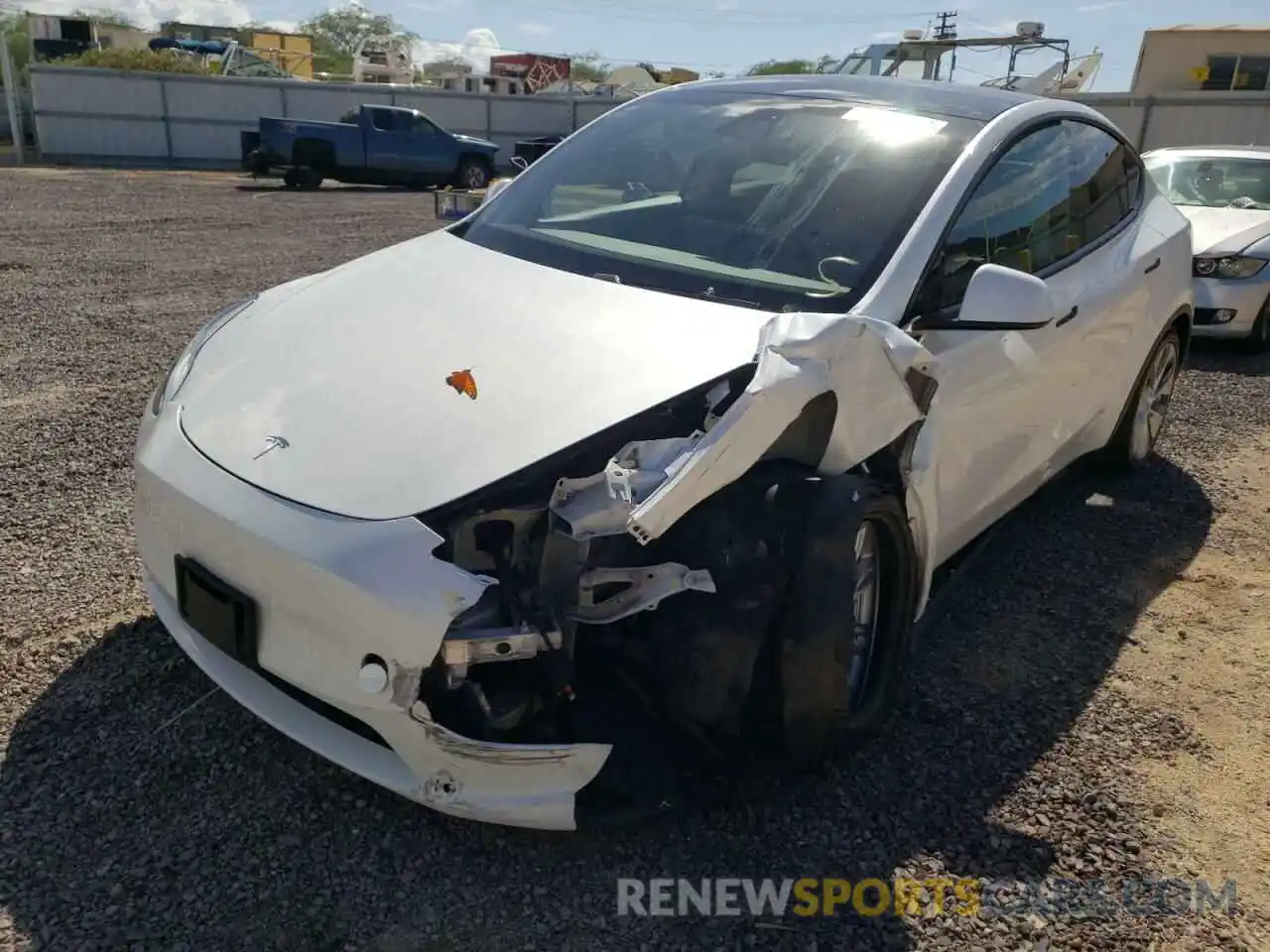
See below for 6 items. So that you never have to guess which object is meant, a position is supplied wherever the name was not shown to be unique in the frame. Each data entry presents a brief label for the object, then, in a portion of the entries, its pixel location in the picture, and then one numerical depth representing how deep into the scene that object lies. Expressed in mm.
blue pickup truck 18719
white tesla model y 2094
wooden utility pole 27719
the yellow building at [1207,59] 28453
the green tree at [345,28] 78312
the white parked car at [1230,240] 7215
